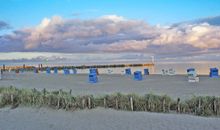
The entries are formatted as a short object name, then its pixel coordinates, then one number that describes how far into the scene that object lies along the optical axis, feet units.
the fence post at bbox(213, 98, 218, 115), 27.25
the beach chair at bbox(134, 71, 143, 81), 73.82
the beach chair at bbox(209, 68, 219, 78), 75.94
